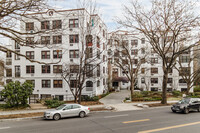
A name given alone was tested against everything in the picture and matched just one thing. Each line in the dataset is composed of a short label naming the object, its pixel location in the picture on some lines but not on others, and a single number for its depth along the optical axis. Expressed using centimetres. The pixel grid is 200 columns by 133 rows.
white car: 1496
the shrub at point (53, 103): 2097
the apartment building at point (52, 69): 3198
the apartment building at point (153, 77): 4744
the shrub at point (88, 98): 2620
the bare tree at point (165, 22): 2055
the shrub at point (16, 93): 1930
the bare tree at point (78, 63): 3122
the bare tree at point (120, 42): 3160
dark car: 1698
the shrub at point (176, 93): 3453
